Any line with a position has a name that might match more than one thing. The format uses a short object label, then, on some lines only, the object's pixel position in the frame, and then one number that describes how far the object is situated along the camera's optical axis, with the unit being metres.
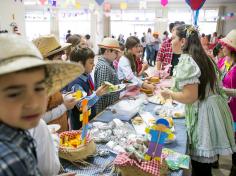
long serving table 1.40
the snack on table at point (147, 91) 3.15
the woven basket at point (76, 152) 1.40
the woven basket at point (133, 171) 1.25
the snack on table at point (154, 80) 3.73
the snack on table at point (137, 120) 2.13
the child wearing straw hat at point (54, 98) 1.74
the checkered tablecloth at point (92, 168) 1.38
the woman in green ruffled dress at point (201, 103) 1.86
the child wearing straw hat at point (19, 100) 0.66
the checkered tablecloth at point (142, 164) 1.25
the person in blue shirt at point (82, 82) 2.25
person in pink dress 2.68
